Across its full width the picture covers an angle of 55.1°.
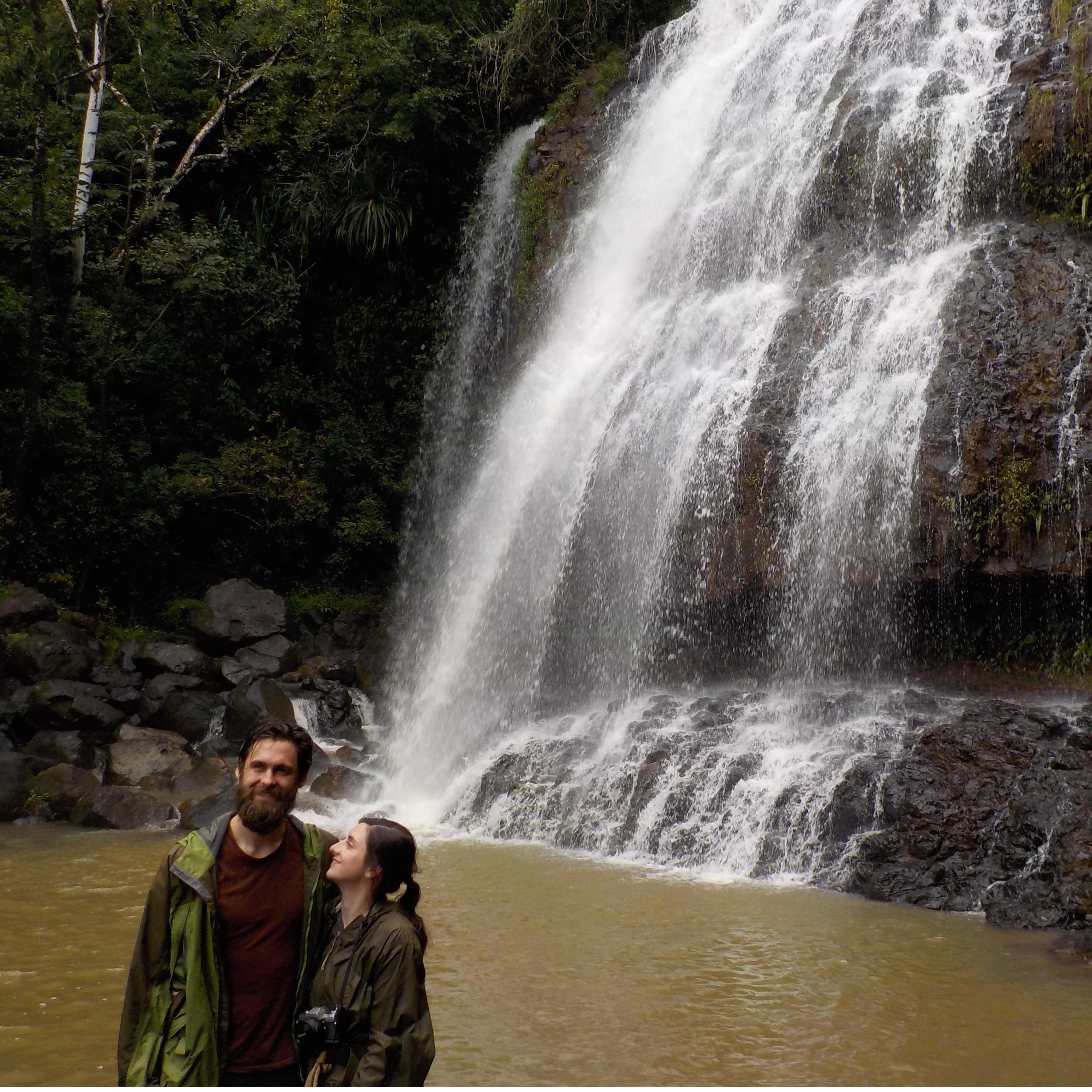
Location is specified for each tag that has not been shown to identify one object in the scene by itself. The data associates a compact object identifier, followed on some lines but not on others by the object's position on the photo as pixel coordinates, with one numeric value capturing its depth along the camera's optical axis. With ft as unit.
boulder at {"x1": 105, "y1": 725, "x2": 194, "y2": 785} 38.42
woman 8.71
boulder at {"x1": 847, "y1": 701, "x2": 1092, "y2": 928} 21.93
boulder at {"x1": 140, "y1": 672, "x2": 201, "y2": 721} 43.52
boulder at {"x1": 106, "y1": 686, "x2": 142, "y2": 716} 43.19
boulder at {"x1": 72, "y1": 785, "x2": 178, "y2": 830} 32.37
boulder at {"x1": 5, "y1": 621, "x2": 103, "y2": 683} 42.47
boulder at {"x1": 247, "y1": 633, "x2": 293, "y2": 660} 48.01
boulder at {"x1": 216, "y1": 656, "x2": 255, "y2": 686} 45.60
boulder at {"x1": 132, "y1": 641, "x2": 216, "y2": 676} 45.29
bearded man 8.79
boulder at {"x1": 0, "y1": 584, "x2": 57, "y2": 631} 44.55
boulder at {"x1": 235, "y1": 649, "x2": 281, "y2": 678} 46.91
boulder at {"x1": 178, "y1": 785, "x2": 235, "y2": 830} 31.07
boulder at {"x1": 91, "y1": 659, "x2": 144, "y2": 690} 43.98
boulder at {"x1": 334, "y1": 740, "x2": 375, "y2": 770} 41.11
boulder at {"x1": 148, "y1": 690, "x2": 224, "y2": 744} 42.98
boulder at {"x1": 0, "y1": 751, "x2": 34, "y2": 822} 33.30
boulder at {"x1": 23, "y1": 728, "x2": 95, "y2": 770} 38.37
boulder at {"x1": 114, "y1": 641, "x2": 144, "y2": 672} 45.42
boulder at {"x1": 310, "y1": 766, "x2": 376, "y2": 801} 35.91
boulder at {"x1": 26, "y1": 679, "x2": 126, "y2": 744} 40.09
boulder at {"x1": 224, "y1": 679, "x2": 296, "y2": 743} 41.91
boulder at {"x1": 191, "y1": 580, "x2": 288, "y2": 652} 48.34
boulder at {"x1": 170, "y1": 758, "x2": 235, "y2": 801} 36.86
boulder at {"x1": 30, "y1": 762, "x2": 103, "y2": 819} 33.53
